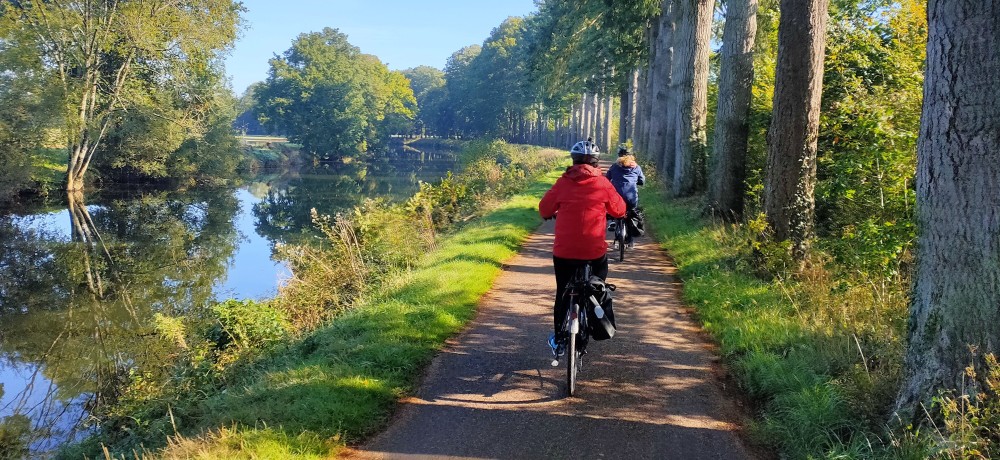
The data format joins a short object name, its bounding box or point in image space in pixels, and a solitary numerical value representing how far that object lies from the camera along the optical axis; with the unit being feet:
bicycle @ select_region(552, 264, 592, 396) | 16.99
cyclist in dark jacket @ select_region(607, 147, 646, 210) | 33.01
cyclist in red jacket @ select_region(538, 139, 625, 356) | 17.47
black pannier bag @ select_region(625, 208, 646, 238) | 34.50
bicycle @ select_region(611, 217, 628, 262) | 34.10
